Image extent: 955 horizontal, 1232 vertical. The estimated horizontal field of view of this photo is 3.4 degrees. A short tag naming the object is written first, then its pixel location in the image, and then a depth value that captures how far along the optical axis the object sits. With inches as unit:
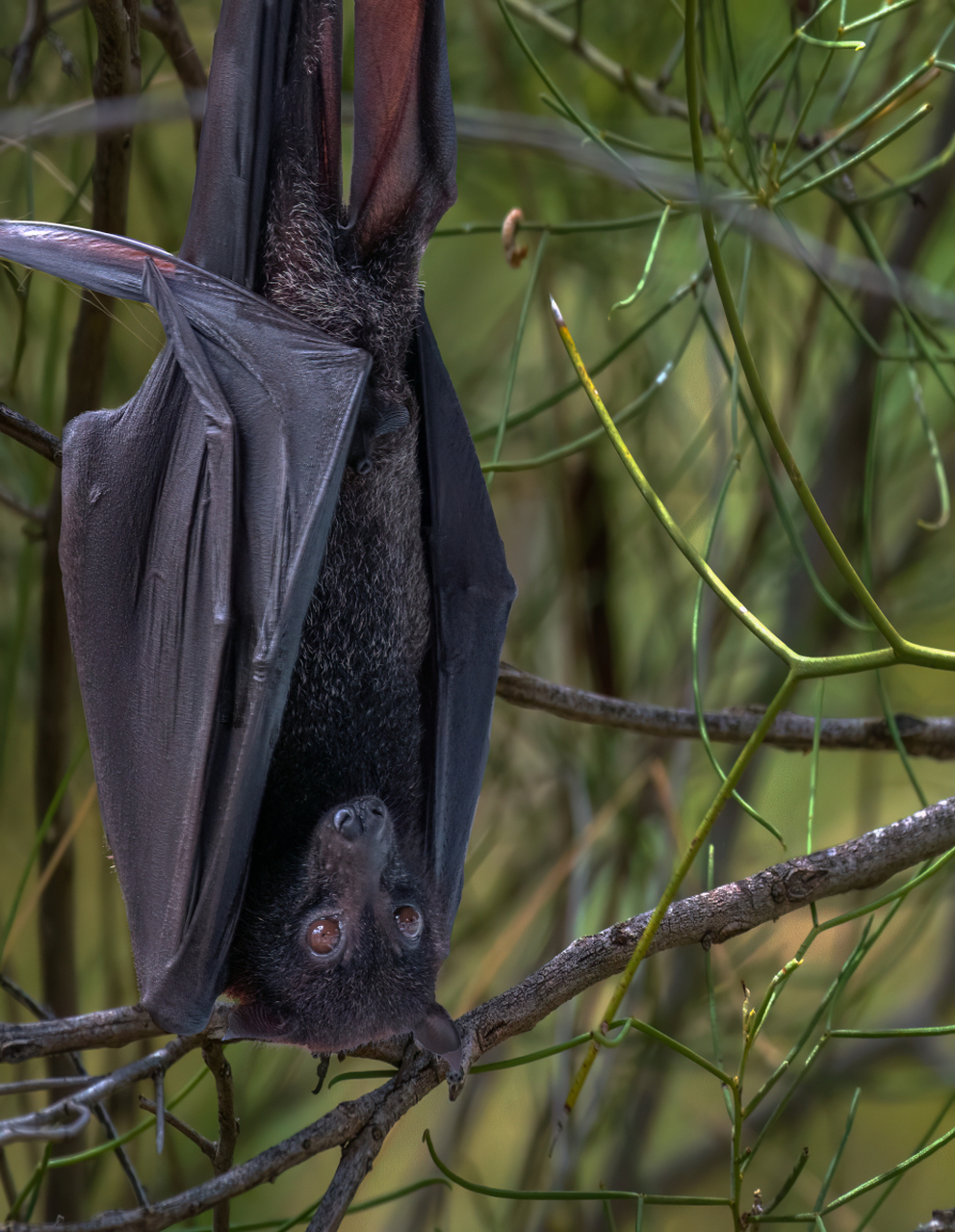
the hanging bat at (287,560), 171.9
